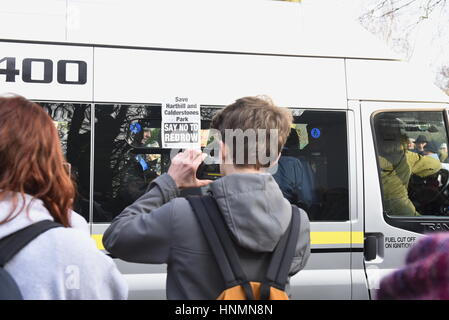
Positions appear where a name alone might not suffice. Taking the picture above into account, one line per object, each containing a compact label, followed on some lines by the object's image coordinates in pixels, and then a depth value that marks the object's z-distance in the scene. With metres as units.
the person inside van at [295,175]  4.14
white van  3.84
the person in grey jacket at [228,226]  1.67
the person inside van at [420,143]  4.37
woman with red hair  1.36
